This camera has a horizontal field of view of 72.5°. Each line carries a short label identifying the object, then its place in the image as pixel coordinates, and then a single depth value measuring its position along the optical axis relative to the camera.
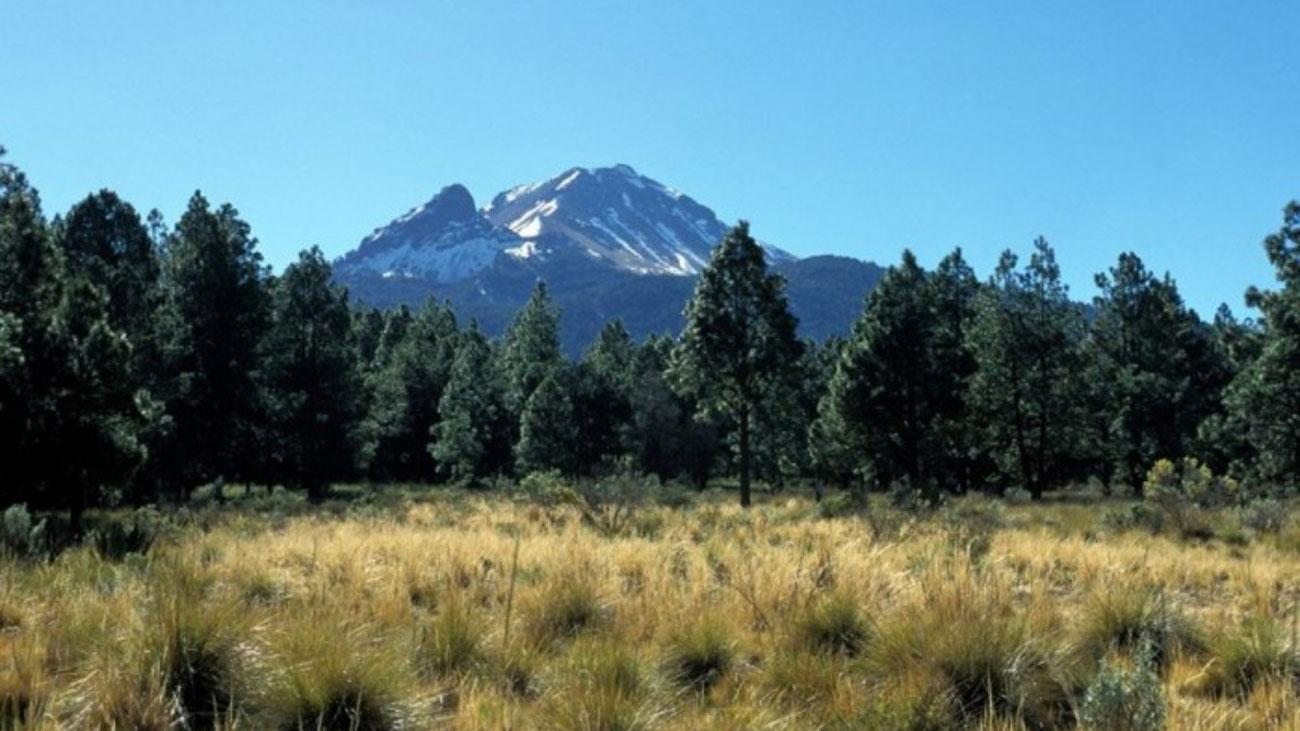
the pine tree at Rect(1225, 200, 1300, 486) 29.88
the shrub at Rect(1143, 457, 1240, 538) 16.03
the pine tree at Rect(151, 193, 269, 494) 40.41
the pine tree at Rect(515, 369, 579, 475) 57.03
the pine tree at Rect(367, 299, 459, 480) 66.81
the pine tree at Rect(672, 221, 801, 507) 35.31
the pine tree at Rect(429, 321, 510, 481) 59.16
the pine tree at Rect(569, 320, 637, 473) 68.31
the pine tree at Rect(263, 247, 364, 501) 46.94
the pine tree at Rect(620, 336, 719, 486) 67.19
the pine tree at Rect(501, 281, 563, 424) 65.75
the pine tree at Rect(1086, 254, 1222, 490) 47.31
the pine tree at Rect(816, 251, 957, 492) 40.16
